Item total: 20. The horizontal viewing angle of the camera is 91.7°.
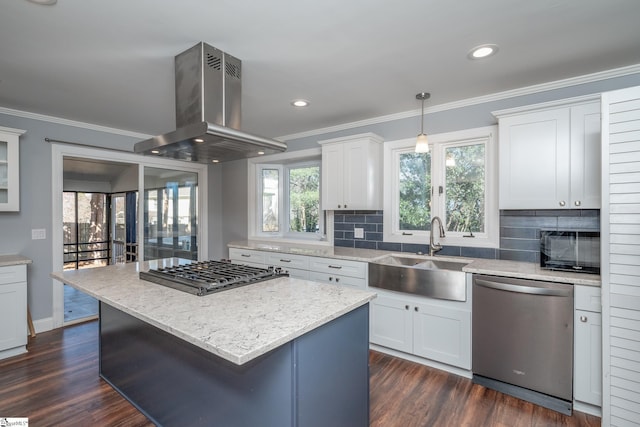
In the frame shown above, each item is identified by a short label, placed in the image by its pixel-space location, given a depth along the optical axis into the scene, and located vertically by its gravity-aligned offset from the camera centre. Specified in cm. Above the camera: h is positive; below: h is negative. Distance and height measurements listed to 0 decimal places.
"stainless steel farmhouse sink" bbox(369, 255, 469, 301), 246 -56
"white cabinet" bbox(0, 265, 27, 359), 281 -91
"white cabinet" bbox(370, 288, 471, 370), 246 -99
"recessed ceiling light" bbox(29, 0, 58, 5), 153 +104
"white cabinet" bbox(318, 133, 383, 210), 331 +43
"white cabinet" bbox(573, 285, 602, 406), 197 -87
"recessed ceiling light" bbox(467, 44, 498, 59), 200 +106
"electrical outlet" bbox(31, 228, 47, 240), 340 -25
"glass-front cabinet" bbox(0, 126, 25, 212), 304 +40
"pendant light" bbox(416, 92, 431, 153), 263 +57
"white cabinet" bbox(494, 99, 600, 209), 219 +41
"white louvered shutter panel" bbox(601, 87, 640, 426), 179 -27
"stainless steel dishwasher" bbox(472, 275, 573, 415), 206 -90
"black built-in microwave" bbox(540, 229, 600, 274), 214 -28
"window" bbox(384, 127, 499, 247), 289 +22
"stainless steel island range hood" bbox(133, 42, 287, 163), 186 +67
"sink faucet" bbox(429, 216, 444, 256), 300 -31
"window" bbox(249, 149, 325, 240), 438 +21
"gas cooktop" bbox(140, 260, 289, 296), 175 -41
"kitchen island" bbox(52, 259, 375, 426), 127 -69
